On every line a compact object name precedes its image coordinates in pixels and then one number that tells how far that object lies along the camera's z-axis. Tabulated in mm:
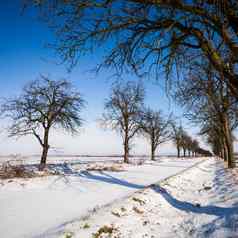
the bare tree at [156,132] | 40794
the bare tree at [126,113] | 28766
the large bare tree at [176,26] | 4836
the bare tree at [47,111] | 20094
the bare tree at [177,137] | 52103
